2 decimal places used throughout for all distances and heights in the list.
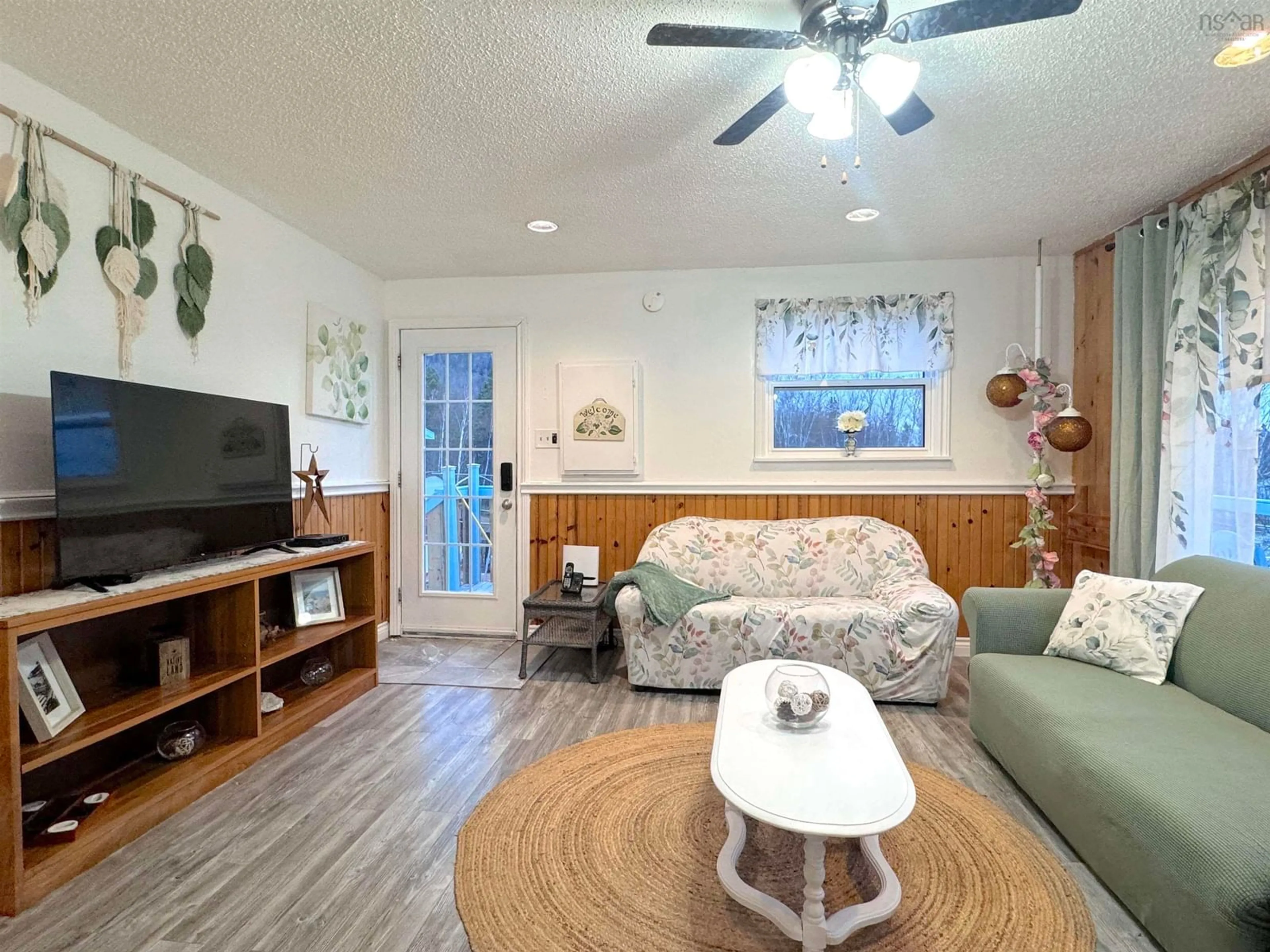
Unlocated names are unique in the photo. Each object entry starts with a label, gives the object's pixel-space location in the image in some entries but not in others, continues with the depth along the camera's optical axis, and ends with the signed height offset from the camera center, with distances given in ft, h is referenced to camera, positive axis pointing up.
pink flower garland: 11.13 -0.28
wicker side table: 10.50 -2.71
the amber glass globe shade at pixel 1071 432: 10.68 +0.66
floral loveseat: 9.45 -2.28
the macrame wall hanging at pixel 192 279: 8.36 +2.72
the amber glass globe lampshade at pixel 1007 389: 11.34 +1.52
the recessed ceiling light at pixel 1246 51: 5.74 +4.06
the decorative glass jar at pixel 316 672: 9.46 -3.16
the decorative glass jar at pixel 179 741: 7.06 -3.17
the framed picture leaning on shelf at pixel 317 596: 9.46 -2.00
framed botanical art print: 10.96 +2.00
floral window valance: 11.98 +2.73
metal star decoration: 10.12 -0.27
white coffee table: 4.22 -2.38
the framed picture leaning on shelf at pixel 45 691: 5.62 -2.09
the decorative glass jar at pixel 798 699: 5.48 -2.16
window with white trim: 12.18 +1.13
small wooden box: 7.06 -2.22
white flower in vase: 12.13 +0.97
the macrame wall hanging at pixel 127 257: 7.38 +2.69
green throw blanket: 9.86 -2.08
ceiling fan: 4.57 +3.44
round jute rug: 4.87 -3.74
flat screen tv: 6.10 -0.04
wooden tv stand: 5.24 -2.51
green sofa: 4.19 -2.50
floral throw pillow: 6.98 -1.88
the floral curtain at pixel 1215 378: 7.94 +1.27
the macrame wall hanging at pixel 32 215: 6.33 +2.80
